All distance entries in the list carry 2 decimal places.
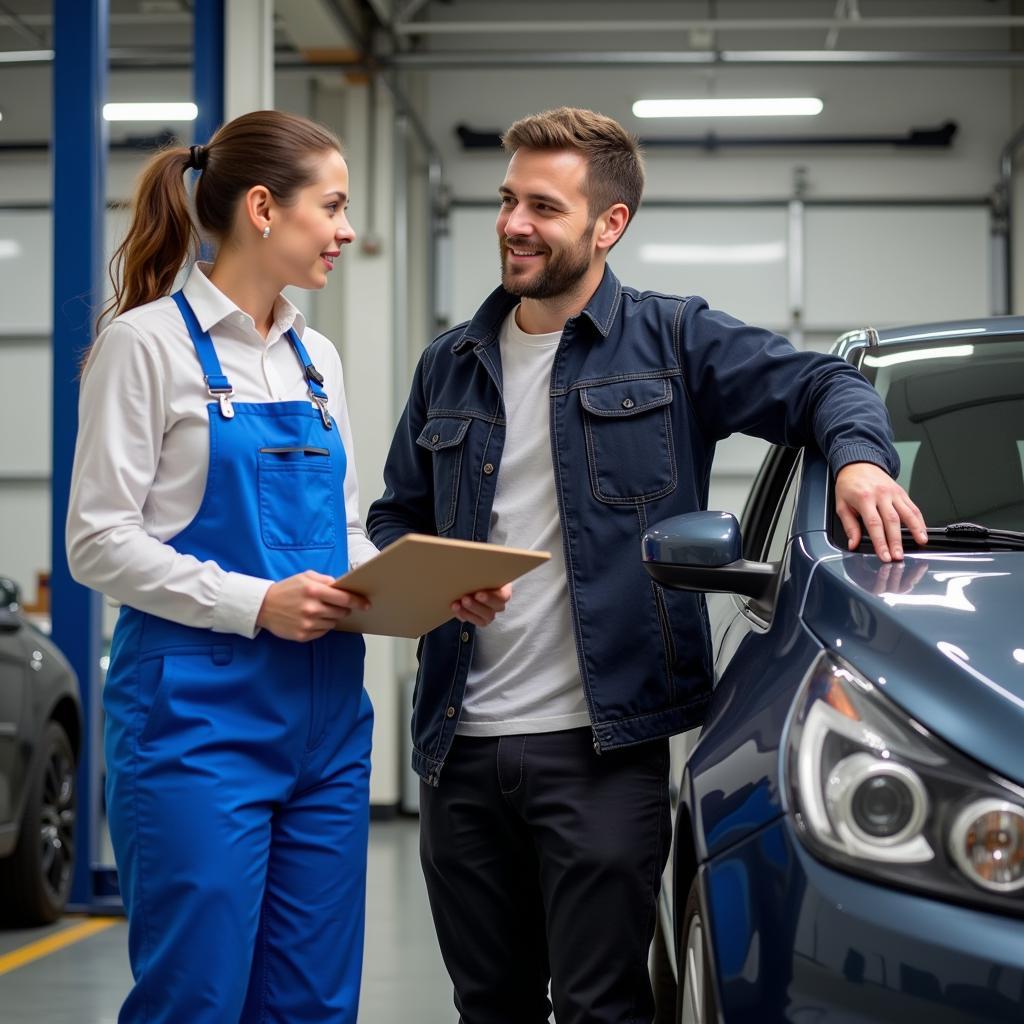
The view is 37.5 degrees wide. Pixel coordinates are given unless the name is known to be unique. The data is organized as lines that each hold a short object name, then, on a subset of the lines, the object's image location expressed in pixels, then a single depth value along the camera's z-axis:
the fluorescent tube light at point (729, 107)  9.59
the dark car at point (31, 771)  4.82
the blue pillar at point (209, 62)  5.74
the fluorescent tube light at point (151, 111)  9.42
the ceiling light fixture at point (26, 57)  8.95
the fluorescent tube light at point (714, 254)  10.65
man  2.15
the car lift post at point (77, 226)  5.27
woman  1.91
